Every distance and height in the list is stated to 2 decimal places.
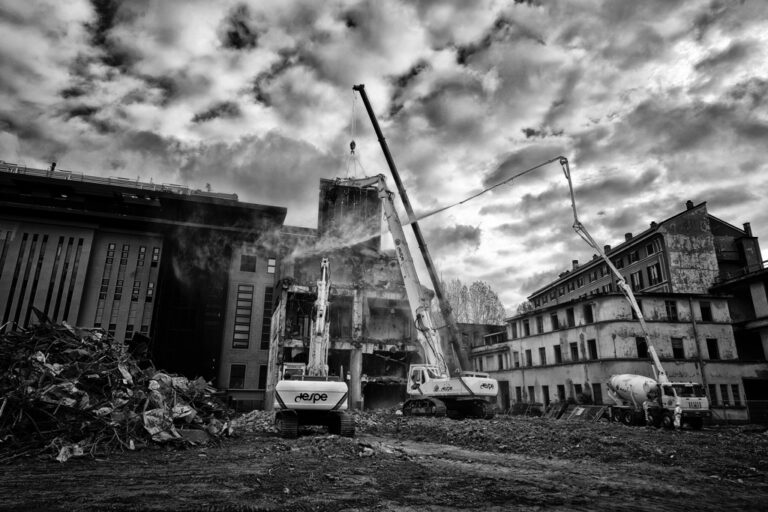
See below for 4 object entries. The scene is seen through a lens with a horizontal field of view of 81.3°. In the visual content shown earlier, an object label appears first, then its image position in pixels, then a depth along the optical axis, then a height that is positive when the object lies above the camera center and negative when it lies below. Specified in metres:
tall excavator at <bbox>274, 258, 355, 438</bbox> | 14.74 -0.75
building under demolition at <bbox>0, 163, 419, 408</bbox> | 38.03 +7.89
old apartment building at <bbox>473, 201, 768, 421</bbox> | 33.66 +4.18
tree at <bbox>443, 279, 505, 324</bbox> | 61.46 +10.36
